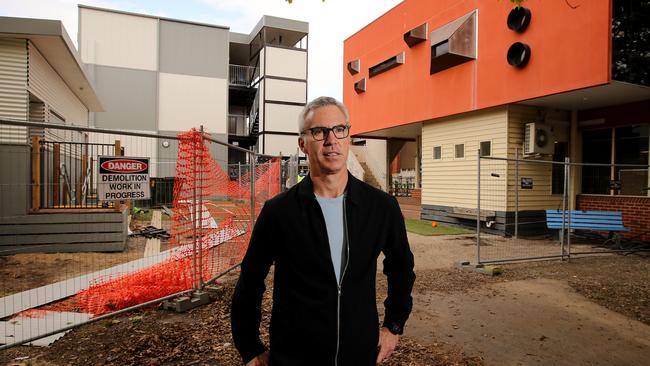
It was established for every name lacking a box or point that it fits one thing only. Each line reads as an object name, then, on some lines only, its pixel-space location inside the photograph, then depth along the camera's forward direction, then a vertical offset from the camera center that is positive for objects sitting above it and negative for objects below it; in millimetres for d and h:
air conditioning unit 11912 +1285
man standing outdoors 1708 -369
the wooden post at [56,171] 7965 +75
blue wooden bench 10109 -962
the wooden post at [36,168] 7422 +125
